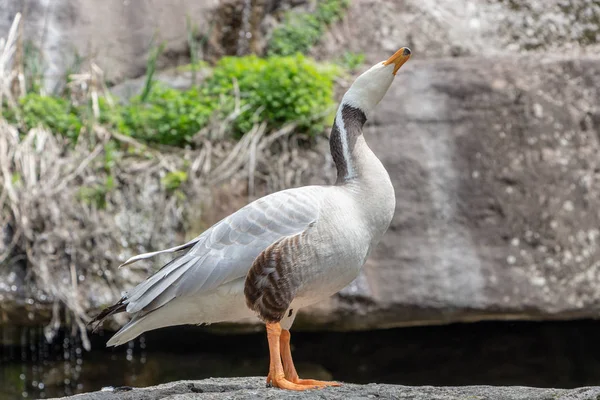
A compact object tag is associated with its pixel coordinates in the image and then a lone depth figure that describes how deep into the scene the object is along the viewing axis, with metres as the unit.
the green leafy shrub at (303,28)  14.52
